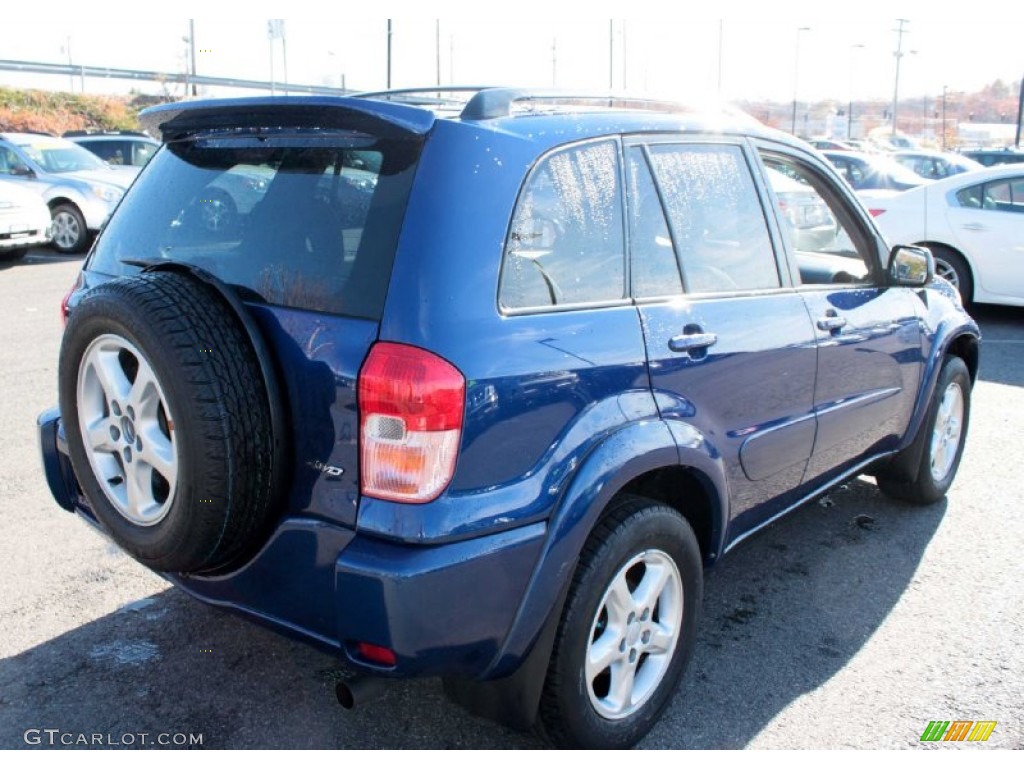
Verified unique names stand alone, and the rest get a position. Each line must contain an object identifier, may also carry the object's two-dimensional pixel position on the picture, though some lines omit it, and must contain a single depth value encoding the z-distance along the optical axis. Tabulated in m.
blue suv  2.34
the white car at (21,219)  12.27
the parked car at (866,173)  15.50
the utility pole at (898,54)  59.59
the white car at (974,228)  9.52
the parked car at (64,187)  13.98
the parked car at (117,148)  17.72
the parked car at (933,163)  20.47
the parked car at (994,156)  20.77
